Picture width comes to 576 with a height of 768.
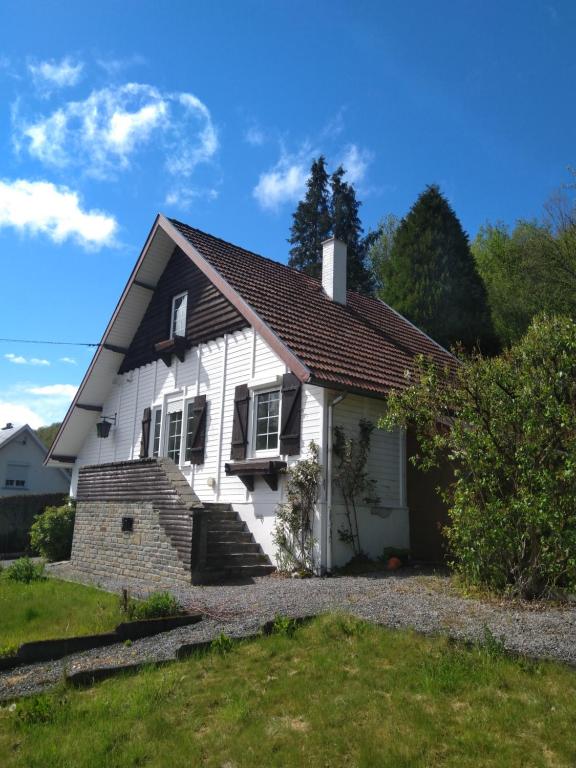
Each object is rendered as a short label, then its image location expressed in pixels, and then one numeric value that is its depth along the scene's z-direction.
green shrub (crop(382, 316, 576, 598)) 7.82
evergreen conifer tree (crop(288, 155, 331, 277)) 38.78
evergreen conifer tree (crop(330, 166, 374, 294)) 38.33
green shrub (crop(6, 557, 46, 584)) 12.20
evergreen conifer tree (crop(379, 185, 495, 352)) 23.66
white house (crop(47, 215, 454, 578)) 12.27
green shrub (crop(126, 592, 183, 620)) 7.82
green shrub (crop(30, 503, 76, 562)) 17.62
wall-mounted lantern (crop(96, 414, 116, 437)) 18.84
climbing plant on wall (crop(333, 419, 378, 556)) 12.03
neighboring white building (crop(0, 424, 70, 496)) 36.00
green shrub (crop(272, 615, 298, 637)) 6.70
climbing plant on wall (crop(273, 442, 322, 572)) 11.71
